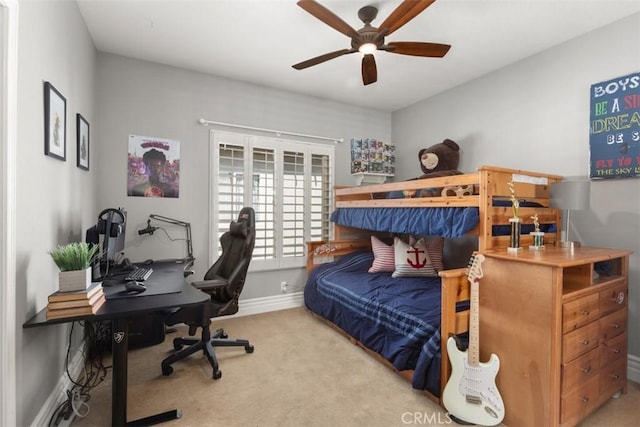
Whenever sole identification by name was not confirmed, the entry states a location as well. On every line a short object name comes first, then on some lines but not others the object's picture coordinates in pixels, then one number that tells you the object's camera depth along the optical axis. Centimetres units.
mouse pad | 169
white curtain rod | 315
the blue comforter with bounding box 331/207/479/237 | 212
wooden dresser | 150
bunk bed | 187
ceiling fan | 164
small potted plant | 139
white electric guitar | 163
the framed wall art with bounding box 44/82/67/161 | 155
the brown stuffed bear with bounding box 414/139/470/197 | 321
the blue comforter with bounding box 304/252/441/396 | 189
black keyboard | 203
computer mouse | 171
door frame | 117
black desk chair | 214
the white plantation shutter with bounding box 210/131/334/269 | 324
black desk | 139
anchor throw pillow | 292
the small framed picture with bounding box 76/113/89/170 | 211
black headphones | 195
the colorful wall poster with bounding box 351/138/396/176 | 377
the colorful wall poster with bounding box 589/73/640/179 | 209
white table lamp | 193
